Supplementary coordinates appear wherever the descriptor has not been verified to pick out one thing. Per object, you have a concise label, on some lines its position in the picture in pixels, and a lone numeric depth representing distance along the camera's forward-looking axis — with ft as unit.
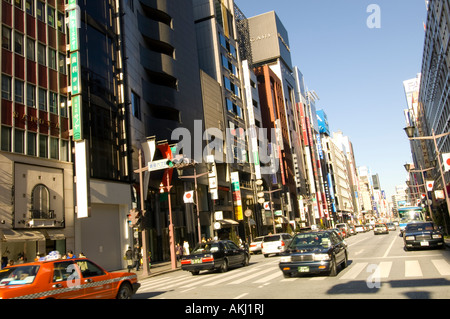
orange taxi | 26.81
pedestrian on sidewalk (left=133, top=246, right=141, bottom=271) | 84.56
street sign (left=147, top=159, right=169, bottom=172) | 77.13
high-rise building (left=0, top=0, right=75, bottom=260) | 75.61
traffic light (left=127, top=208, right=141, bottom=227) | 69.00
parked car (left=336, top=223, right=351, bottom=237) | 202.20
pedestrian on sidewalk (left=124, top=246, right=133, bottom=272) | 80.21
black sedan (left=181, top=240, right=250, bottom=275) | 59.98
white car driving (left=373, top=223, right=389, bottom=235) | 188.55
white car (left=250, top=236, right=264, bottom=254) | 119.34
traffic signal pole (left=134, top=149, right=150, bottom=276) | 73.61
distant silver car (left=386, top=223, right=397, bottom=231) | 242.17
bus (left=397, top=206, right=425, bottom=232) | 165.55
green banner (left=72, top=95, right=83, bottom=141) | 87.61
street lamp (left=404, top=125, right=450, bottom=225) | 70.38
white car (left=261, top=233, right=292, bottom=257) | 94.02
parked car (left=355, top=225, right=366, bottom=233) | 268.82
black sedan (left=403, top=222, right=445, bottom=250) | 68.69
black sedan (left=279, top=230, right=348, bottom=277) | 42.65
